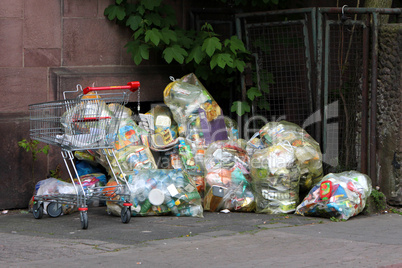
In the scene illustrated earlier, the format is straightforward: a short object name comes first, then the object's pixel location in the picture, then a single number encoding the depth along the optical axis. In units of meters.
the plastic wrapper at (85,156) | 15.65
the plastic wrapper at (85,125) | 13.35
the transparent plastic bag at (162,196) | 14.10
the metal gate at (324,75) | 16.05
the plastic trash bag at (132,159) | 14.90
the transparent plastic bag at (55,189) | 14.27
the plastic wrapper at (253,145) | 15.96
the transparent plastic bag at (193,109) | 16.10
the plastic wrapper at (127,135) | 15.27
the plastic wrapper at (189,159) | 15.69
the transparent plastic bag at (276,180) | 14.45
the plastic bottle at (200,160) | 15.73
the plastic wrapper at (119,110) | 15.04
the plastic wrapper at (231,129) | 16.95
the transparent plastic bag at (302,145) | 14.98
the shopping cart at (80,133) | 13.30
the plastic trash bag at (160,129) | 15.93
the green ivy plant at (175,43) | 16.13
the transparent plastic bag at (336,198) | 13.97
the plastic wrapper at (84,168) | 15.96
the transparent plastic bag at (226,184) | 14.83
